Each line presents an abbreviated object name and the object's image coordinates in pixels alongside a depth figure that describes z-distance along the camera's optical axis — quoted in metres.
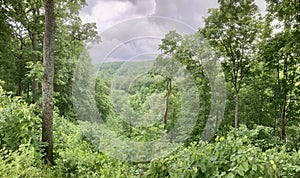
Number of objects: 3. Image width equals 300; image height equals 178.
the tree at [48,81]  4.33
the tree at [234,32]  12.82
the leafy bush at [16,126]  3.95
